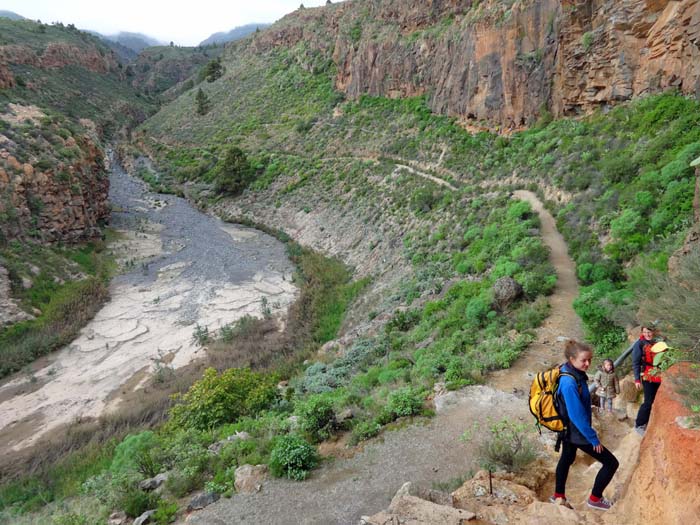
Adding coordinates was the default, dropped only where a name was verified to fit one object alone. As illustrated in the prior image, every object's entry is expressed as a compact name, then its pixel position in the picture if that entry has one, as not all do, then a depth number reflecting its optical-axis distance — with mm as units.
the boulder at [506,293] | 12227
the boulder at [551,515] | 4059
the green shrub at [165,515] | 6836
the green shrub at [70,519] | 7160
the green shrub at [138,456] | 8969
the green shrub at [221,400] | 10797
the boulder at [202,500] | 6964
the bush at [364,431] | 8055
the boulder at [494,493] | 5086
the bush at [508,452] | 5758
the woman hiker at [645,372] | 5008
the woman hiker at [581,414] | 3996
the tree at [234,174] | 41750
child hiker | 6461
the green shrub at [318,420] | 8438
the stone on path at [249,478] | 7110
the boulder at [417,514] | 4645
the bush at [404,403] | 8448
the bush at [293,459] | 7211
